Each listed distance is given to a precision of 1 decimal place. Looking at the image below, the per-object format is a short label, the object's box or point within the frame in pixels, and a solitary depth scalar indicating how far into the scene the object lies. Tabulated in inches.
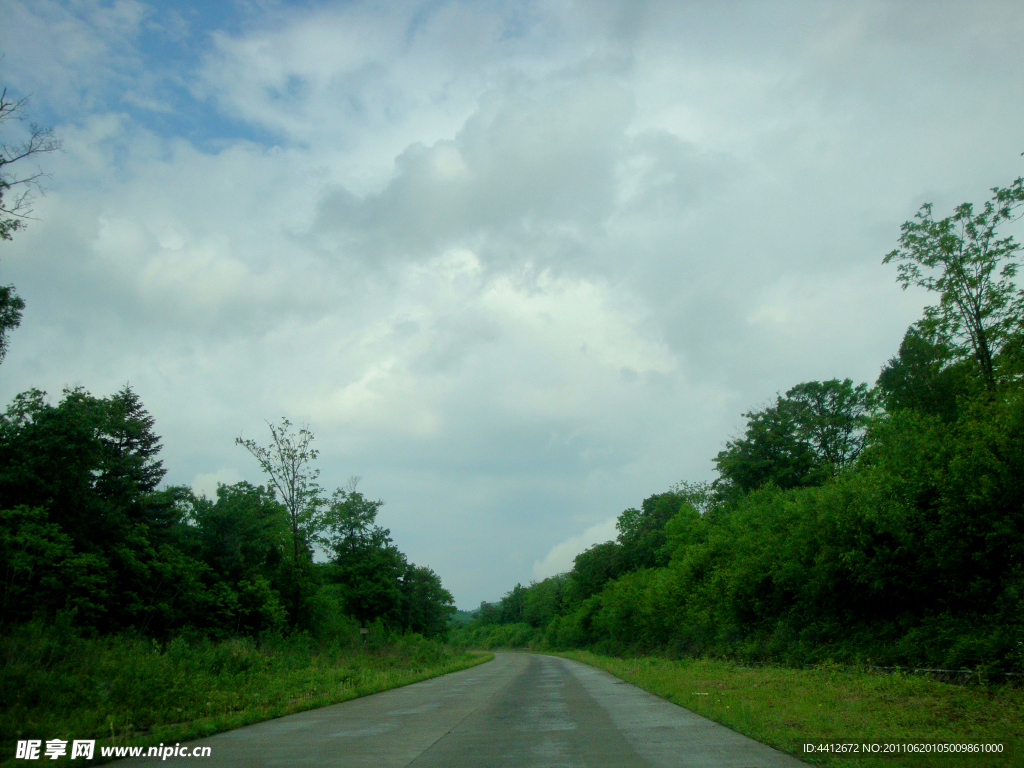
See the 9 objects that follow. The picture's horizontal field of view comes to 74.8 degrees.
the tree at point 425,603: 2605.8
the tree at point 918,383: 1569.9
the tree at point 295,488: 1475.1
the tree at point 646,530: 2827.3
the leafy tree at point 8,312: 683.9
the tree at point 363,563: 2198.6
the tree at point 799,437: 1961.1
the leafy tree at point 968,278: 1011.9
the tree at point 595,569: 3201.3
